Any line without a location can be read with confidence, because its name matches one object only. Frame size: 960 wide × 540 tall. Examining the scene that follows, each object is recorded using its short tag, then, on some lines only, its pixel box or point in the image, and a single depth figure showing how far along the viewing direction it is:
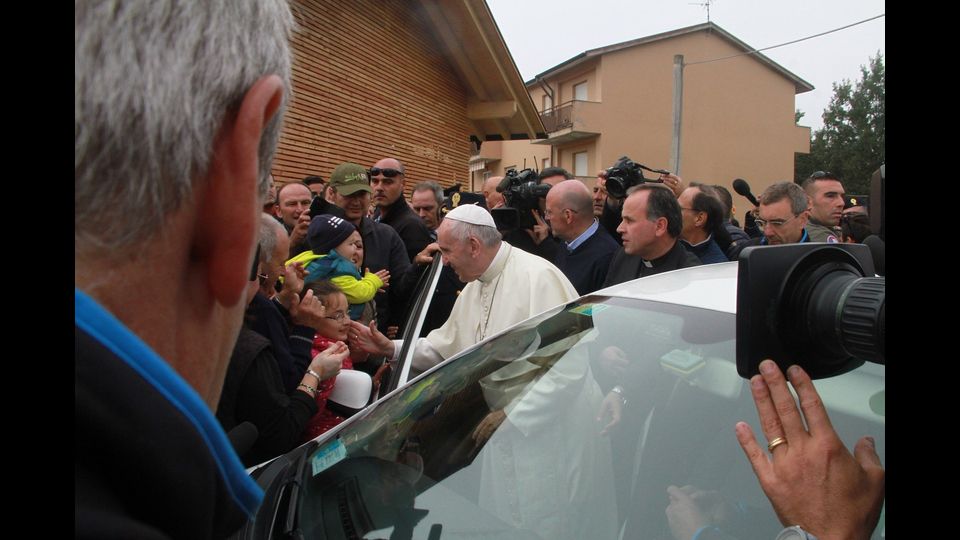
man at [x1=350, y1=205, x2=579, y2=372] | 3.19
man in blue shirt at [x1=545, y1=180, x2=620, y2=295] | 4.13
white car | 1.50
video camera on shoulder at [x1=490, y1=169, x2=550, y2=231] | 4.52
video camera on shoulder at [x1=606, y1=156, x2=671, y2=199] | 4.73
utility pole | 14.15
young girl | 3.01
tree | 38.00
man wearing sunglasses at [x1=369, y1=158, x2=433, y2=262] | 5.23
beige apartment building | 27.75
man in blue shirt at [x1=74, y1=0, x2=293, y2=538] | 0.55
